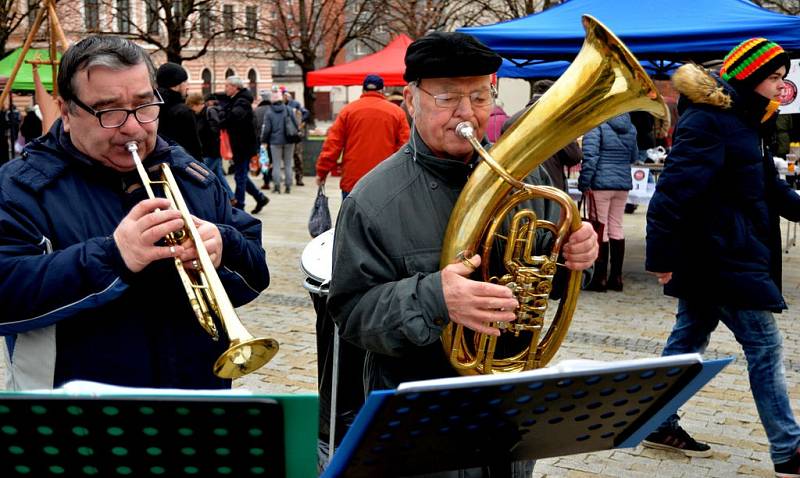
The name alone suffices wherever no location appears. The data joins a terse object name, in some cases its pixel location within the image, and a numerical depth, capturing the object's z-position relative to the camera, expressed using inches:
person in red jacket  321.4
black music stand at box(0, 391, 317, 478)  58.7
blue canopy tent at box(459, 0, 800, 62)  291.9
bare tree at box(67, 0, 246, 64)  968.9
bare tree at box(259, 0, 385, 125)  1229.7
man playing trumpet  81.3
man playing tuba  86.9
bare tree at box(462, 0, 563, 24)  861.8
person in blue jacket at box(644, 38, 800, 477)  148.9
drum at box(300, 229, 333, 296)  129.3
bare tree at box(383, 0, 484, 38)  980.4
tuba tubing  86.4
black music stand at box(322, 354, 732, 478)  61.7
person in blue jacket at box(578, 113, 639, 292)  306.2
